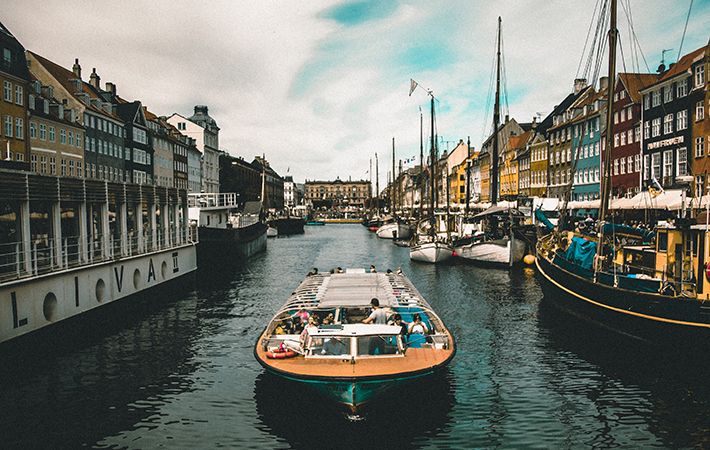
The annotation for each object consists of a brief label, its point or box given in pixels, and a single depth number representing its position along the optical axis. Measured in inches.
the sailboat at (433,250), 2144.4
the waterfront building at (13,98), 1688.0
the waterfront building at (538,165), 3602.4
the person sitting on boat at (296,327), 702.1
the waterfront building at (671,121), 1939.0
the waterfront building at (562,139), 3157.0
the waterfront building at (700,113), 1817.2
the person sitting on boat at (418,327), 681.6
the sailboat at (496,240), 1975.9
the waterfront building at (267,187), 7488.7
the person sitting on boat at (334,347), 599.7
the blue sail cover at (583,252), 1083.3
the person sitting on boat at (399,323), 669.3
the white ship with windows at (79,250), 805.9
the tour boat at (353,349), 542.0
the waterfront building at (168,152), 3299.7
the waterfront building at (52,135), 1936.5
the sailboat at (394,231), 3777.3
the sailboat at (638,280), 754.2
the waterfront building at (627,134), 2379.4
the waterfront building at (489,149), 4700.5
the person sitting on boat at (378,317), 679.7
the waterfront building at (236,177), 5144.7
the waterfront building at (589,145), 2833.2
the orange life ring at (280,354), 605.0
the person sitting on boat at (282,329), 698.8
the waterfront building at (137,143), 2878.9
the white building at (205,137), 4439.0
